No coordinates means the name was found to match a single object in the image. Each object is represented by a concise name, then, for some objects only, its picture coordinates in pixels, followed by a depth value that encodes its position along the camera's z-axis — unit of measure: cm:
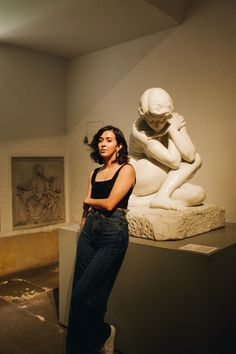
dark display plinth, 209
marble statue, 281
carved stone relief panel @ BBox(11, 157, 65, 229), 457
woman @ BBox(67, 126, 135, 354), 199
